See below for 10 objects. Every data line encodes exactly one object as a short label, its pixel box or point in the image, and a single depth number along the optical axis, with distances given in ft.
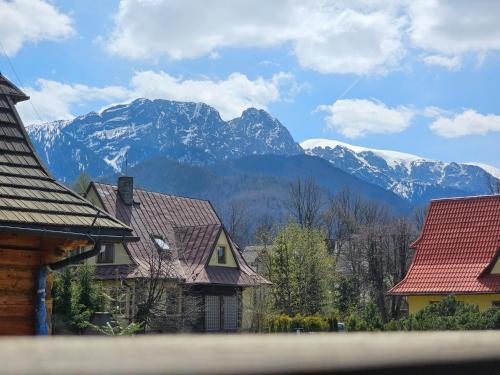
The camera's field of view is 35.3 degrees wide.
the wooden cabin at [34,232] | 33.53
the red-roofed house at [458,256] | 105.50
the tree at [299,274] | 151.23
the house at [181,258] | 114.42
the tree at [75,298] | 83.35
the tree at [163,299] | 100.27
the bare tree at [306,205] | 267.18
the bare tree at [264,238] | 172.76
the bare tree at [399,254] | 182.70
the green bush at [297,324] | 118.73
